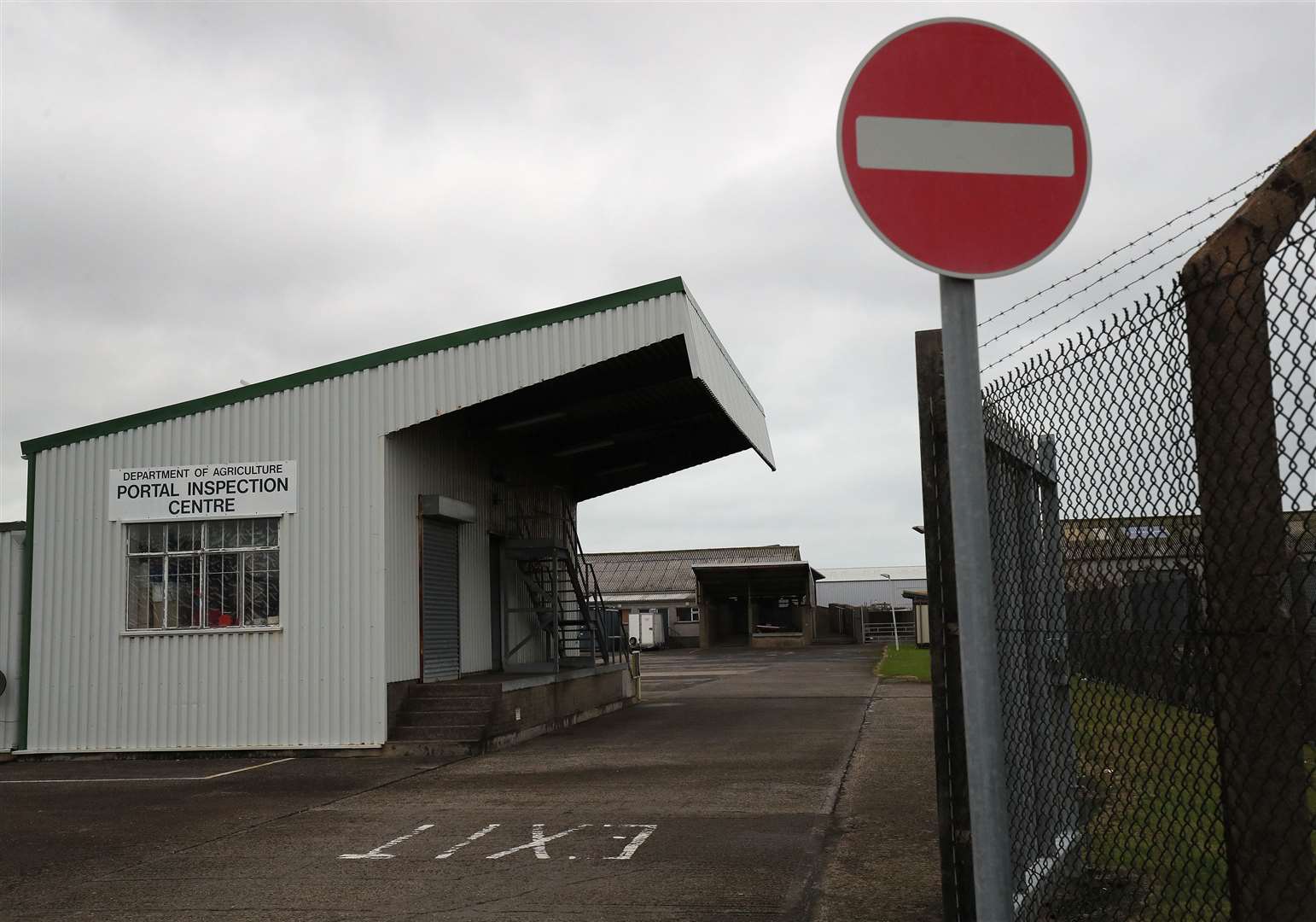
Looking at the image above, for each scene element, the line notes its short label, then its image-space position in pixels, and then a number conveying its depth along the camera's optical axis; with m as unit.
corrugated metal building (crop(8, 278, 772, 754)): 14.87
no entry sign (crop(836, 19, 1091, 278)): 2.92
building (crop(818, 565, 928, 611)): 72.50
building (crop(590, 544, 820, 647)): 53.66
